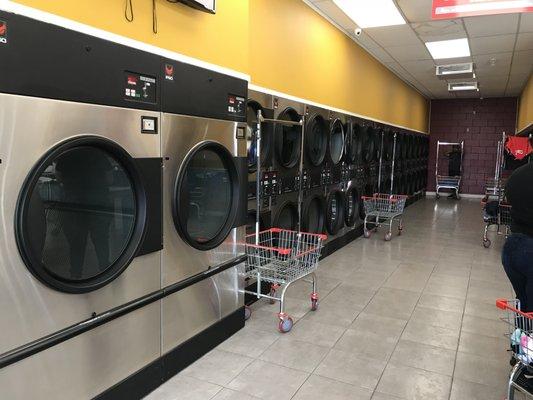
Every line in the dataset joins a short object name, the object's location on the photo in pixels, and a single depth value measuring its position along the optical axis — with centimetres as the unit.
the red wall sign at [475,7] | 338
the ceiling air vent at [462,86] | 1039
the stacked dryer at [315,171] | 485
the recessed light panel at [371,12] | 505
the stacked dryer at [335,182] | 551
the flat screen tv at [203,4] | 264
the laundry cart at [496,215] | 641
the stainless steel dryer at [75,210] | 168
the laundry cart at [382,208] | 676
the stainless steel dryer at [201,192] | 251
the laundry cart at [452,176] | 1317
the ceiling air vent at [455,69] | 815
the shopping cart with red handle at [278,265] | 330
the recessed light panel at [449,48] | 671
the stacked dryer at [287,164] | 418
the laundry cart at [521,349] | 203
